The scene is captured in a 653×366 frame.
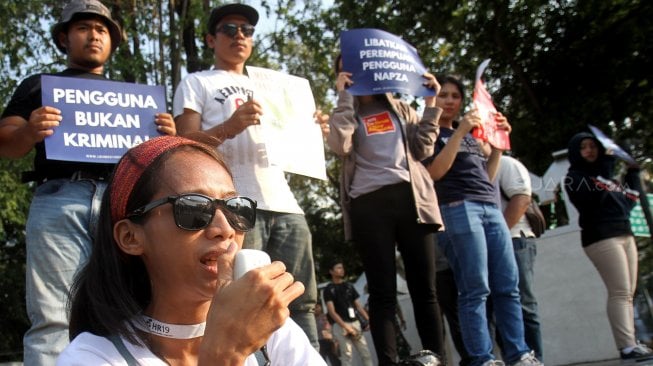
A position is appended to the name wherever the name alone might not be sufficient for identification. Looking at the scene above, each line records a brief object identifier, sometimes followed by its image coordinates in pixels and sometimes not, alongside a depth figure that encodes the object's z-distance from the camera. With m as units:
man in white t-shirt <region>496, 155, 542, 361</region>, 5.84
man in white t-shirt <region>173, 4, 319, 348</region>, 3.87
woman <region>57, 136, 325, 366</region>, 1.80
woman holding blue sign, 4.37
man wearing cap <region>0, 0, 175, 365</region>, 3.20
